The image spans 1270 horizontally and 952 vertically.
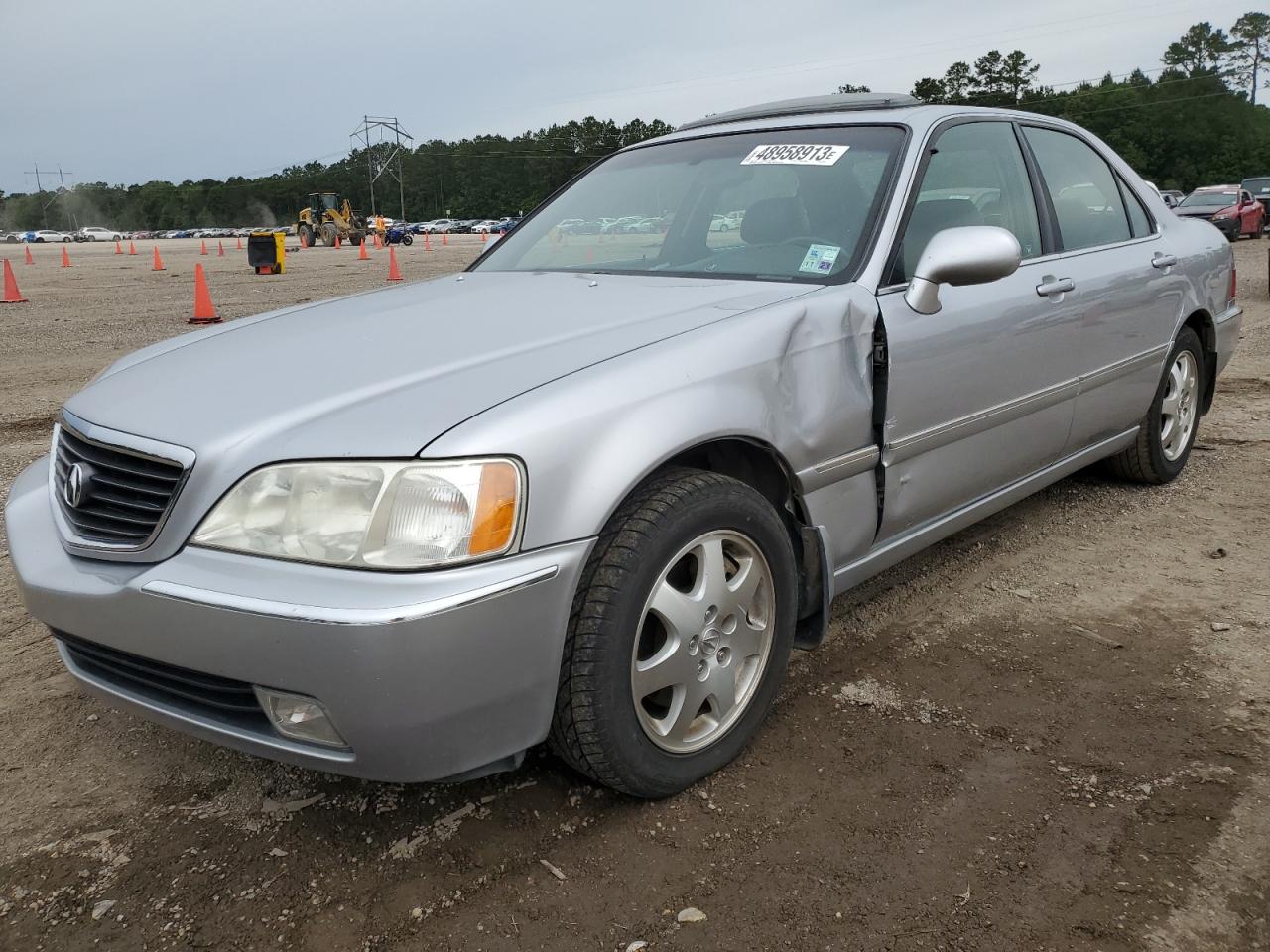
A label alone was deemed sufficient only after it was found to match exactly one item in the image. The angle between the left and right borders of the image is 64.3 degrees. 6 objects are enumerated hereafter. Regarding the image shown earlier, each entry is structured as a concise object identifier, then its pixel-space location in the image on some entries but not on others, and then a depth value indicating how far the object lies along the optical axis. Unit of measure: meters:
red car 22.98
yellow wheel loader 40.06
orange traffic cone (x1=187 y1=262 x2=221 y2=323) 11.73
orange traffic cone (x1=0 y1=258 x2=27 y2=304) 15.30
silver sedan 1.81
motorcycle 44.88
